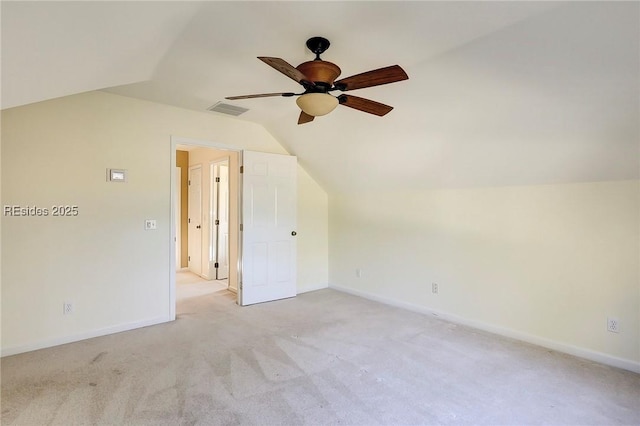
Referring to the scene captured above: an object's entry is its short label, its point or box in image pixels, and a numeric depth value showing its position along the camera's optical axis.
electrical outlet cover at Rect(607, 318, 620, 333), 2.68
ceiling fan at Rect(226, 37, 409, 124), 1.95
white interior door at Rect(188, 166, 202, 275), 6.33
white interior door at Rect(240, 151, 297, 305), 4.38
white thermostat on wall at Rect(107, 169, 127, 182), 3.39
